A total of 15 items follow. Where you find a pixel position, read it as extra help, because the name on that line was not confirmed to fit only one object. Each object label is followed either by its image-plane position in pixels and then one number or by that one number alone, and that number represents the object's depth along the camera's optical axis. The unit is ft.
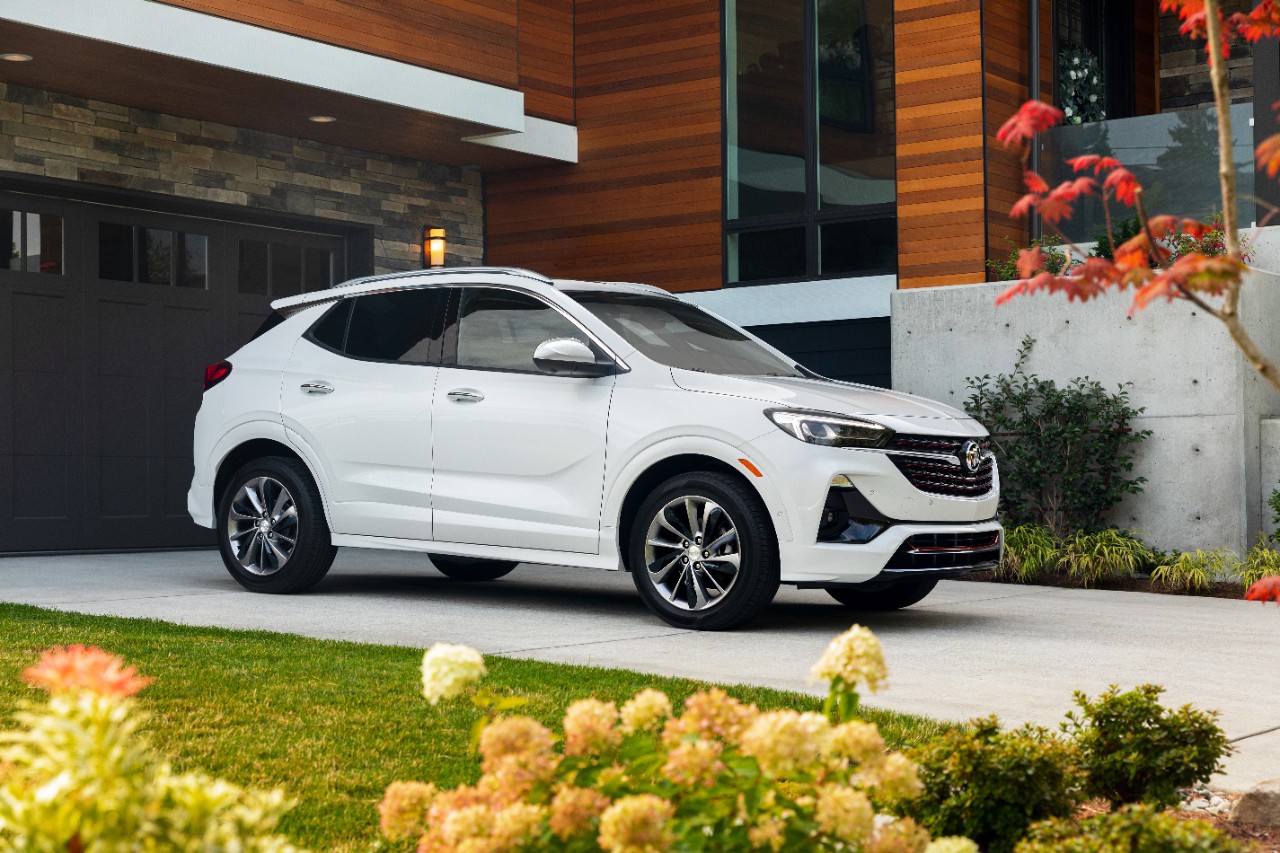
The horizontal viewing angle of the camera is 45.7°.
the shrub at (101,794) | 5.28
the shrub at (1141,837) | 8.13
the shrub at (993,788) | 10.41
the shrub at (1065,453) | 36.14
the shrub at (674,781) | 6.96
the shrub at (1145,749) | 11.35
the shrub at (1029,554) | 35.35
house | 38.37
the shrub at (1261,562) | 32.98
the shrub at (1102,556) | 34.81
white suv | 24.40
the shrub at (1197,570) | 33.58
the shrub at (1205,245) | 36.35
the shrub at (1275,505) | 33.76
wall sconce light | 47.16
